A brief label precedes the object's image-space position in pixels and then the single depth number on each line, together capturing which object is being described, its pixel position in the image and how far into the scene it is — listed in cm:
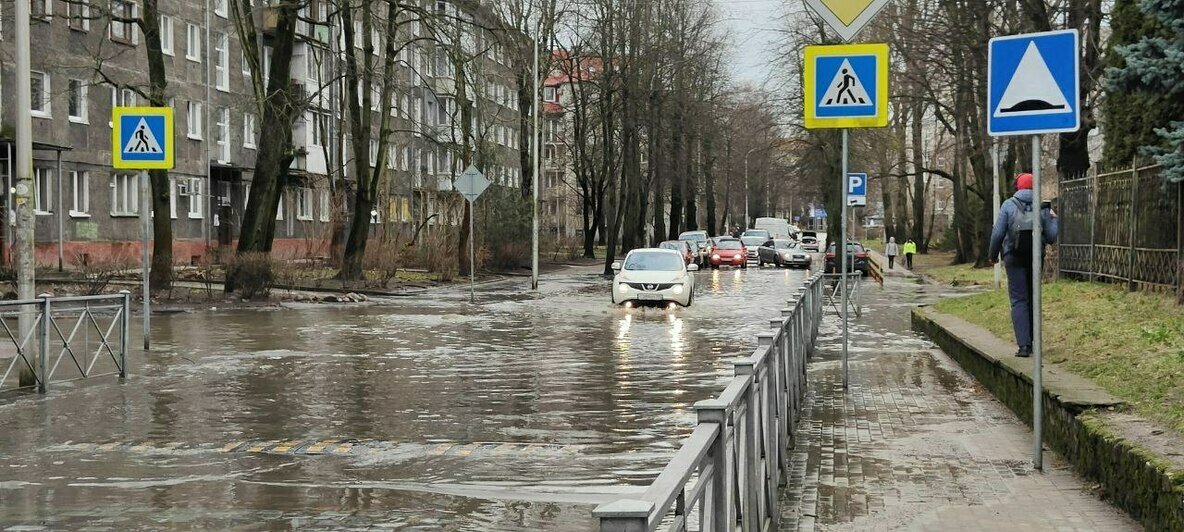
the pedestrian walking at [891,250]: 6003
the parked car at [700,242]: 6222
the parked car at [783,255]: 6444
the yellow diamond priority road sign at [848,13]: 1279
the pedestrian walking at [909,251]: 6095
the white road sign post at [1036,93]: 908
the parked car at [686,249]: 5472
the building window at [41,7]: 4006
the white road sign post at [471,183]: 3509
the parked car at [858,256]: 4806
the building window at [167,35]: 4988
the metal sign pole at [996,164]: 3481
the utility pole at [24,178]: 1466
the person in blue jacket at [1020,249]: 1321
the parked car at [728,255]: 6350
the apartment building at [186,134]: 4128
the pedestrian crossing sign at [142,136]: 1817
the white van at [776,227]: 10288
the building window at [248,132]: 5672
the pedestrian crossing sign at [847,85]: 1300
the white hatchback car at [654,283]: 3034
